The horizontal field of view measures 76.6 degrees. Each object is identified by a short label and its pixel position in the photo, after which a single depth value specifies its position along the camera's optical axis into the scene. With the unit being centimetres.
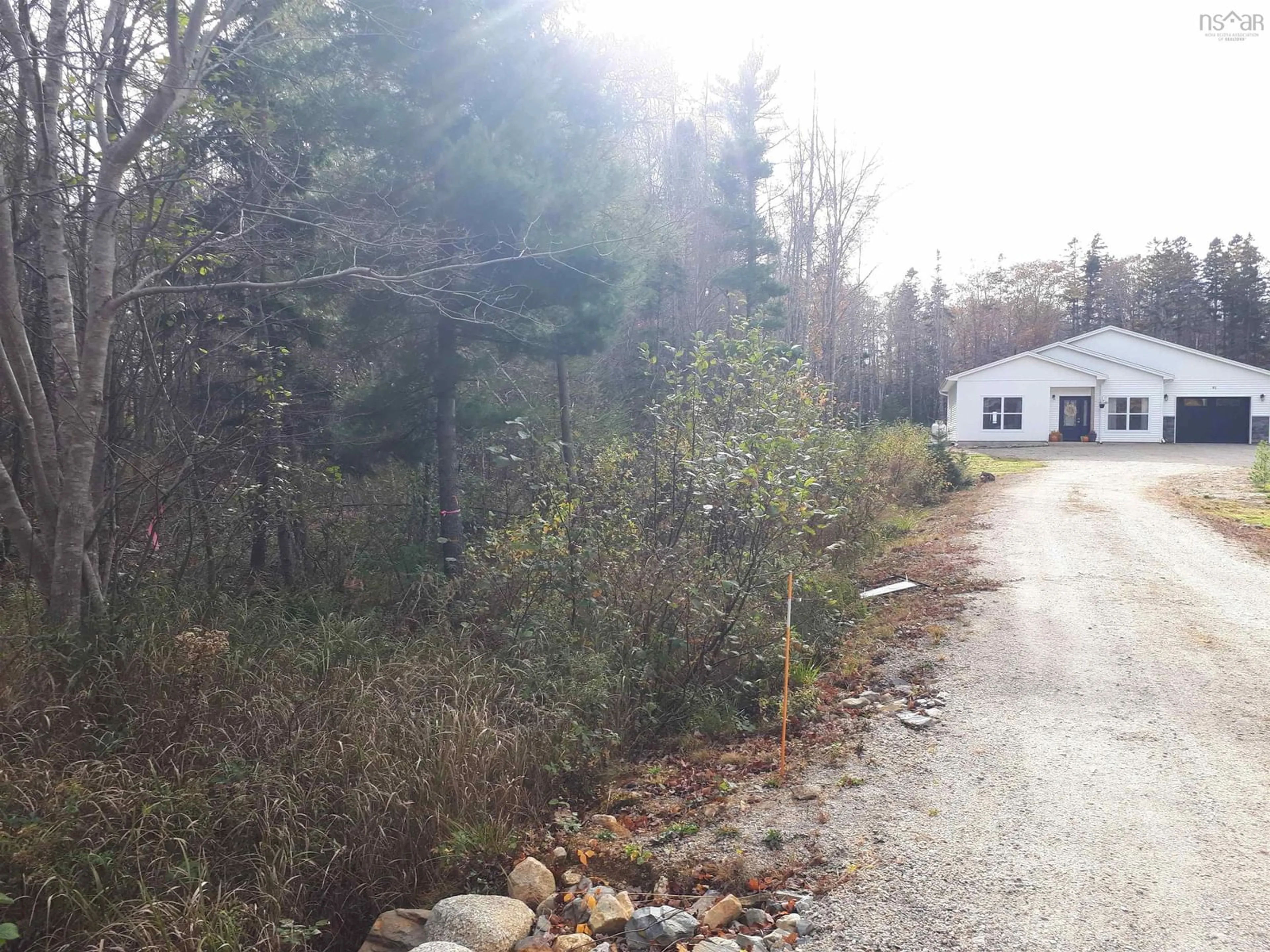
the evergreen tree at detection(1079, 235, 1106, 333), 5209
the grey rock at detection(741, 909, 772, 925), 359
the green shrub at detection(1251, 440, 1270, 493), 1675
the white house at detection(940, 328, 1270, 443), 3086
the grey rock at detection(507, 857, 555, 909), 386
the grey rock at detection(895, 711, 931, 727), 569
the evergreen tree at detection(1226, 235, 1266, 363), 4488
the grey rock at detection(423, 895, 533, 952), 347
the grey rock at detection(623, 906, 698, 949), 350
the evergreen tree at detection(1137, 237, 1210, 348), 4781
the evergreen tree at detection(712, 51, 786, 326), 2002
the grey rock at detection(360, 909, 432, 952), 356
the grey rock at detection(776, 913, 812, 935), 349
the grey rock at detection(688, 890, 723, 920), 370
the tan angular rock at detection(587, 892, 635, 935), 359
